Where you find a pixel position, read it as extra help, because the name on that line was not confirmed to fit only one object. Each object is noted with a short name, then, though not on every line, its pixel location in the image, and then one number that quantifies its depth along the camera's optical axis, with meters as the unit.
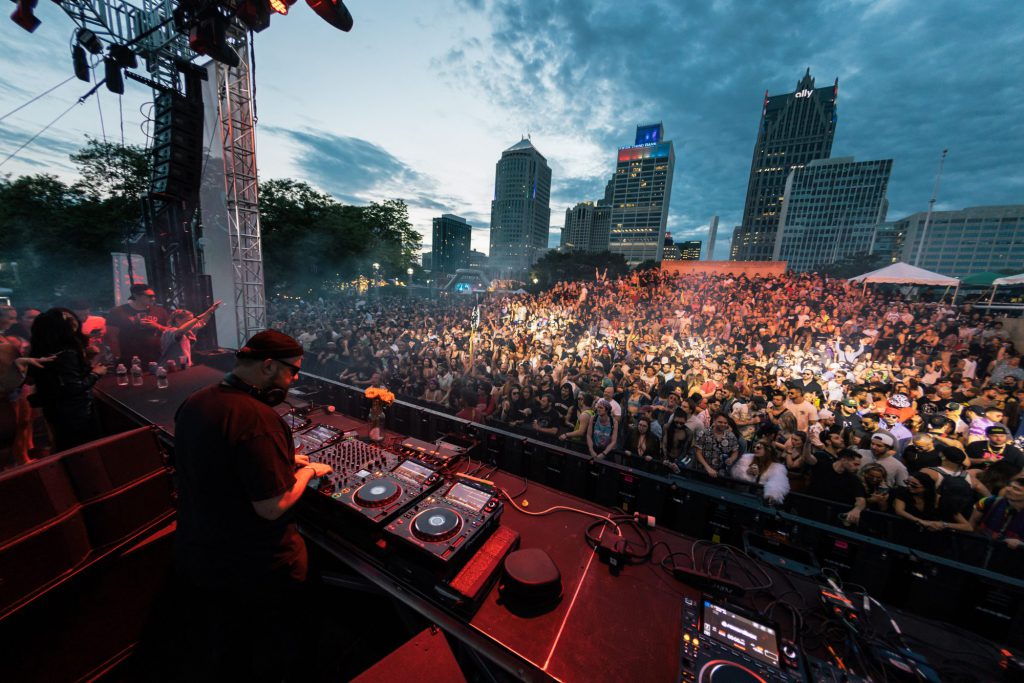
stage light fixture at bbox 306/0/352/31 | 4.03
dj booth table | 1.38
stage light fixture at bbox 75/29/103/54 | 6.69
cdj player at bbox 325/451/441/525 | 1.87
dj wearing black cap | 1.62
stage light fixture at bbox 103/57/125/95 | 6.66
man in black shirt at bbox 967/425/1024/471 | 4.14
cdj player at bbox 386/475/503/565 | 1.64
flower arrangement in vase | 2.87
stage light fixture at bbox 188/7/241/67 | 4.99
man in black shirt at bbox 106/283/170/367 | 5.33
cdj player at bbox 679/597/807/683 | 1.25
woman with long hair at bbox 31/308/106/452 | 3.33
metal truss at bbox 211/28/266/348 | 7.23
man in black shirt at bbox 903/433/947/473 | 3.99
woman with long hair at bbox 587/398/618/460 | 4.96
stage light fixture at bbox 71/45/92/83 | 6.71
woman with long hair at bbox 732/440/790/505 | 3.71
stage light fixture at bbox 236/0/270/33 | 4.42
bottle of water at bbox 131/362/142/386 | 4.21
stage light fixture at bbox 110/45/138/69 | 6.48
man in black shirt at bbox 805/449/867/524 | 3.58
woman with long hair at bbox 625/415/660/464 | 4.91
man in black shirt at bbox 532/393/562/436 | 5.90
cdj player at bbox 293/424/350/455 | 2.50
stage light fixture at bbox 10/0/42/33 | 4.75
